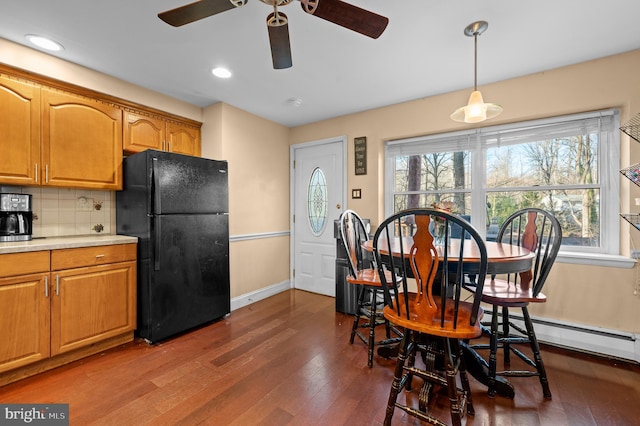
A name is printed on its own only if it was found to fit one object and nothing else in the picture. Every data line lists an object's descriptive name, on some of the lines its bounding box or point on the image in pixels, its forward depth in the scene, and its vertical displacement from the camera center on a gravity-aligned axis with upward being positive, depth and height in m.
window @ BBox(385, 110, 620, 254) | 2.33 +0.38
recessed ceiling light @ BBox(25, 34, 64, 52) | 2.00 +1.24
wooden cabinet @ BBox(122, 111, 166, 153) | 2.70 +0.80
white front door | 3.72 +0.06
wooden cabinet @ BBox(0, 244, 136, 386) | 1.83 -0.68
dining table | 1.45 -0.25
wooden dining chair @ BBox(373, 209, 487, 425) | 1.29 -0.51
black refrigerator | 2.38 -0.20
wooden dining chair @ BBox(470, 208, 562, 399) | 1.65 -0.51
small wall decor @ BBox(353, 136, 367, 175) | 3.45 +0.73
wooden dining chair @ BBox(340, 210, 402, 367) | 2.08 -0.50
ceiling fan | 1.30 +0.95
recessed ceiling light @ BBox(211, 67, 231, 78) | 2.44 +1.24
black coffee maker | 2.09 -0.04
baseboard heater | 2.11 -1.00
